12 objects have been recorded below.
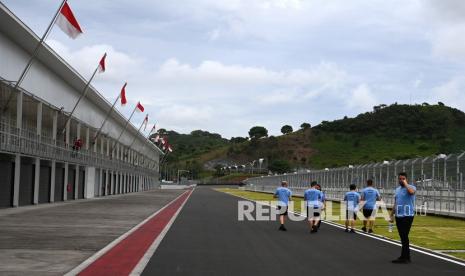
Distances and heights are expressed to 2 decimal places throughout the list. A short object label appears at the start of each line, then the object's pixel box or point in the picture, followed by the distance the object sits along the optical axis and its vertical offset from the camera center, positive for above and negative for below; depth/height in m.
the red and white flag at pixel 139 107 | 61.09 +7.12
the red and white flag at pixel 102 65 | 39.72 +7.25
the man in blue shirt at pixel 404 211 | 12.12 -0.52
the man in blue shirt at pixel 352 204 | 19.83 -0.63
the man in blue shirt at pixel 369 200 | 19.41 -0.48
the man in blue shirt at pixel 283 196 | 20.48 -0.43
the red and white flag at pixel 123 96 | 50.75 +6.79
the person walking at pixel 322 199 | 20.08 -0.50
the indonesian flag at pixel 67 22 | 28.64 +7.16
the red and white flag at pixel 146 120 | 78.13 +7.46
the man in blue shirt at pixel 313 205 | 19.11 -0.67
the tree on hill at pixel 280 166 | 159.38 +4.30
